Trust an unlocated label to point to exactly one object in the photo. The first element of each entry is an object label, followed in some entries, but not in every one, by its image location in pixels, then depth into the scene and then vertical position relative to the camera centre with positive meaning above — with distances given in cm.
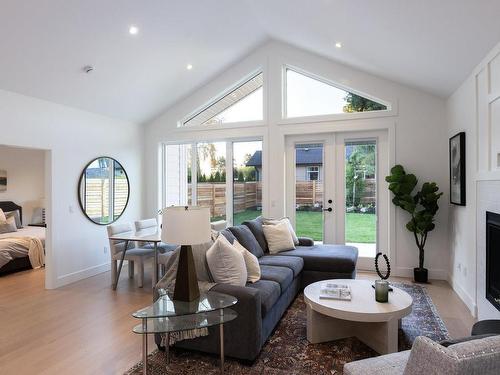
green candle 272 -88
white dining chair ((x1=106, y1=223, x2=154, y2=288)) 447 -91
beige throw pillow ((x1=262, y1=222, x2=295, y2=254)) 445 -69
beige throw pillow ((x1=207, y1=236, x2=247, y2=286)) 277 -66
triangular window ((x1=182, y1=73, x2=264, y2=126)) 583 +154
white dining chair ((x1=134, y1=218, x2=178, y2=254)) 480 -62
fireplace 285 -65
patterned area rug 243 -136
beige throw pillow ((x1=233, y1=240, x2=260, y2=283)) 309 -75
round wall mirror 512 -2
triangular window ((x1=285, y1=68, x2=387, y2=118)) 521 +150
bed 519 -105
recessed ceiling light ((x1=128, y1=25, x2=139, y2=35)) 390 +195
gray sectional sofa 250 -95
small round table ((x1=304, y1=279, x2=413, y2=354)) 254 -102
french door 516 -1
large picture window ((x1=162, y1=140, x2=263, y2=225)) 589 +22
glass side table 203 -86
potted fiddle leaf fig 446 -20
